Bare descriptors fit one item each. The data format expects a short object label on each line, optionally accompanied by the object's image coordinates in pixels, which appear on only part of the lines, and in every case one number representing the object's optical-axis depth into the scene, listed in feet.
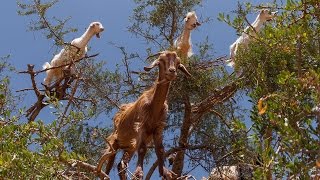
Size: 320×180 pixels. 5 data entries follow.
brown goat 21.77
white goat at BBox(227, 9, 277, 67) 32.55
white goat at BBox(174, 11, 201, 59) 34.27
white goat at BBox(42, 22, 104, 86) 35.65
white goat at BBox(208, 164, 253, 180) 26.94
